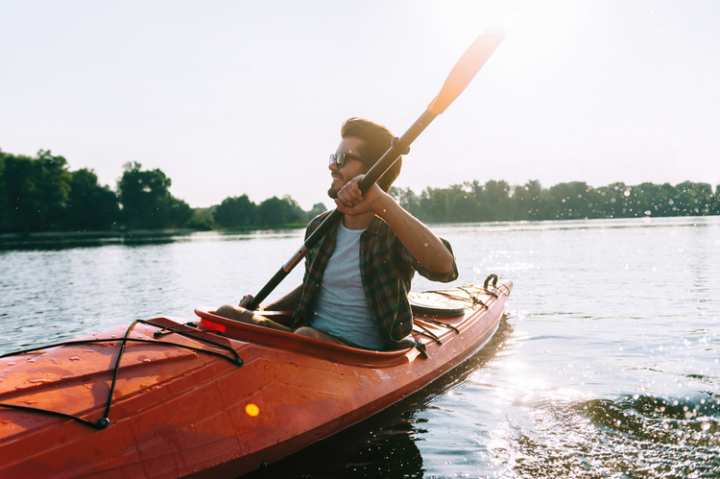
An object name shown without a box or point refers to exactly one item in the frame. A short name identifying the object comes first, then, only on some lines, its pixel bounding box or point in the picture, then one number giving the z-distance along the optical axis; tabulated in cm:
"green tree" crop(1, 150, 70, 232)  6988
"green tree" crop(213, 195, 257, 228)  11388
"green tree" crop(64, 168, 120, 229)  8012
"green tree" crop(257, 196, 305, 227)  11475
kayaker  365
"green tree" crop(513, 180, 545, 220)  10125
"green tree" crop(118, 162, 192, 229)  9662
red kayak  272
